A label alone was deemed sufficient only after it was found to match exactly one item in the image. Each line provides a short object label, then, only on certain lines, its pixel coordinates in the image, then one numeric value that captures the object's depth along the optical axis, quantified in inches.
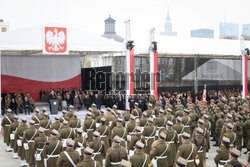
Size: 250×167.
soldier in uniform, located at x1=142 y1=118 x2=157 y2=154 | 391.5
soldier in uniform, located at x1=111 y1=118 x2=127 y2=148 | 378.0
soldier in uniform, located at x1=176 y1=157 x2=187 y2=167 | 225.1
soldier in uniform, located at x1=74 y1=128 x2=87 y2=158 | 336.8
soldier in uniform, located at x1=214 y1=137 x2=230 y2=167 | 284.0
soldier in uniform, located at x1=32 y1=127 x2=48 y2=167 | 349.1
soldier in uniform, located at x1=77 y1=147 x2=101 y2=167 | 241.8
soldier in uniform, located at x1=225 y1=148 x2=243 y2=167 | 225.4
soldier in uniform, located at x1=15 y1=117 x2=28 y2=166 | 413.4
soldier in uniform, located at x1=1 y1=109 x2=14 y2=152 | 504.7
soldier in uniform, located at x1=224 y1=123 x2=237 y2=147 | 355.9
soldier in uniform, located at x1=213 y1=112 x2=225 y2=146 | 495.8
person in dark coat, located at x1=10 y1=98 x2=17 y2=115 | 801.6
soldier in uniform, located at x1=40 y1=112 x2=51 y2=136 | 445.7
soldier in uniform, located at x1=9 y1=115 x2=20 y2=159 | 450.6
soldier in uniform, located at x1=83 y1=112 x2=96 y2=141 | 438.9
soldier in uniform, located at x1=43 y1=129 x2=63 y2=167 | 317.9
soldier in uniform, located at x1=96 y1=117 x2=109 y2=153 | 392.5
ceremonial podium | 784.3
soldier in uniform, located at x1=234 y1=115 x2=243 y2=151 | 455.8
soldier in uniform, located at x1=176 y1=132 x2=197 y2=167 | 277.7
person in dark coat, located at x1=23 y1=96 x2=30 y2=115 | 800.9
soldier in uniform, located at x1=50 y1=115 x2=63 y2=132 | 421.7
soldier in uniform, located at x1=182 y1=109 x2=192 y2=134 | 449.1
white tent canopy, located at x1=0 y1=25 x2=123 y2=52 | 685.3
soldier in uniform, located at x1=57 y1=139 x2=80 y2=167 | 268.8
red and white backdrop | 964.0
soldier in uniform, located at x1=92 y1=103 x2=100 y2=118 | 575.2
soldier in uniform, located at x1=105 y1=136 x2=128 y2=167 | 282.0
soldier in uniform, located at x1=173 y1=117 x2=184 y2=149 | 404.7
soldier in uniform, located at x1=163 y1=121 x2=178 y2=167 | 360.5
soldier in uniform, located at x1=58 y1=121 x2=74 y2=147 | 379.2
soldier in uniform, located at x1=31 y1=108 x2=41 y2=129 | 483.5
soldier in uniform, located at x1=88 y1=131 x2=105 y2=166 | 304.6
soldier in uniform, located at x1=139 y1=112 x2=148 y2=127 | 451.2
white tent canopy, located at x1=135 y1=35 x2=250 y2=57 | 910.4
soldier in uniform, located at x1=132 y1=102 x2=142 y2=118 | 563.5
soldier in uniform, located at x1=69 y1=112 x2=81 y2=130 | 454.3
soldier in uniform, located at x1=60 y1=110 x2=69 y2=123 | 490.6
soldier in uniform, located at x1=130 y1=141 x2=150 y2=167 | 256.2
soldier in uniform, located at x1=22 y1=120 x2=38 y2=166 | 389.7
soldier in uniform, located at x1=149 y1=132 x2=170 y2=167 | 295.8
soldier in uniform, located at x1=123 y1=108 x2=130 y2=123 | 523.1
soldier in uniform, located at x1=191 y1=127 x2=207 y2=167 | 324.9
